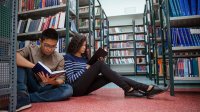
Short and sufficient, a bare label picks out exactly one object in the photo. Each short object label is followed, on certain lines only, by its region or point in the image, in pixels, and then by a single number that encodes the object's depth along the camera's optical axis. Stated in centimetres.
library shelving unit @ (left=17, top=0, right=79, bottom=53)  253
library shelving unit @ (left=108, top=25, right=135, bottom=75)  671
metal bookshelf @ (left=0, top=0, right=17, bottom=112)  100
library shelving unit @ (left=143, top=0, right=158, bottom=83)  397
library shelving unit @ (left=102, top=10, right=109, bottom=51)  616
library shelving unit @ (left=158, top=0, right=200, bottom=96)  193
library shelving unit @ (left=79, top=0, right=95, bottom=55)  348
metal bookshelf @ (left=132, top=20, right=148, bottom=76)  648
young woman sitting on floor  173
